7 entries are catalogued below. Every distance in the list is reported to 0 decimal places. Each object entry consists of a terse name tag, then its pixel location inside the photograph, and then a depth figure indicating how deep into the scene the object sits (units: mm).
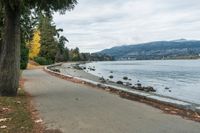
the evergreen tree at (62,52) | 62122
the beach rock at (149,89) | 14432
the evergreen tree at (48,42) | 43845
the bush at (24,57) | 24519
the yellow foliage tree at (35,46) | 37911
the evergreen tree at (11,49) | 7185
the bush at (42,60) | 40916
